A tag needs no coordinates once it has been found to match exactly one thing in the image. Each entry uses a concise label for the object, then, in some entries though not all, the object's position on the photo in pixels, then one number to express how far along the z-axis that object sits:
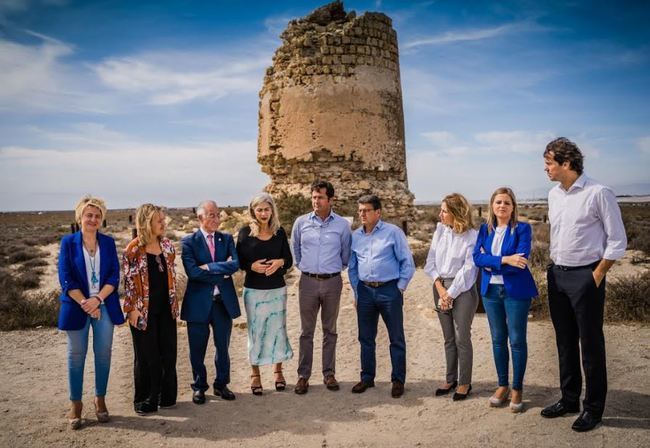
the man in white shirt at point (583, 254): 3.53
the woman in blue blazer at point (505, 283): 3.91
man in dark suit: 4.30
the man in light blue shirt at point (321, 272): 4.63
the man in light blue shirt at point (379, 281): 4.46
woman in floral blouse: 3.97
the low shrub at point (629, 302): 6.58
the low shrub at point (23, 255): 15.35
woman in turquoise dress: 4.48
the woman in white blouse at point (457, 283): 4.24
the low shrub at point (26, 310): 7.03
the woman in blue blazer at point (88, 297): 3.80
